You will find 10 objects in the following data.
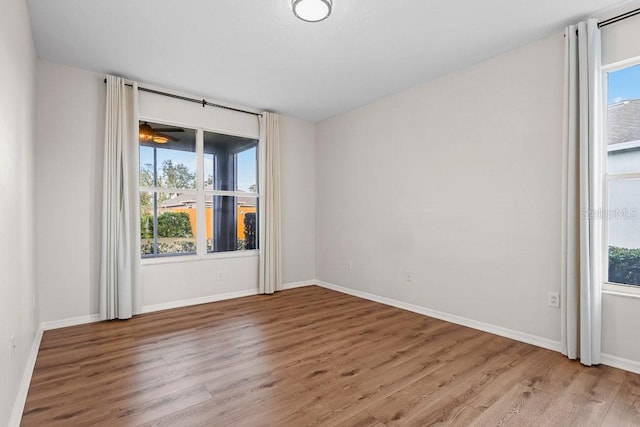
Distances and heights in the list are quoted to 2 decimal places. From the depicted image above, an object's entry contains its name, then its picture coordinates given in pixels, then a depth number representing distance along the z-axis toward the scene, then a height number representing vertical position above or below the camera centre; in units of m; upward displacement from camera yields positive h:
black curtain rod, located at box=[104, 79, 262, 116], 4.05 +1.51
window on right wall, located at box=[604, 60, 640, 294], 2.59 +0.25
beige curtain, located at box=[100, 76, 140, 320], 3.67 -0.03
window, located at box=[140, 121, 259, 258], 4.22 +0.29
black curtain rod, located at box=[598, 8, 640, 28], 2.47 +1.49
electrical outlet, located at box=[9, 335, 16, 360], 1.87 -0.76
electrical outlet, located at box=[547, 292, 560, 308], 2.87 -0.78
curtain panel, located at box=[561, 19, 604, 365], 2.57 +0.11
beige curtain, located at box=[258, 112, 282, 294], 4.98 +0.06
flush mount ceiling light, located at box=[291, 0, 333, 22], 2.47 +1.57
